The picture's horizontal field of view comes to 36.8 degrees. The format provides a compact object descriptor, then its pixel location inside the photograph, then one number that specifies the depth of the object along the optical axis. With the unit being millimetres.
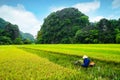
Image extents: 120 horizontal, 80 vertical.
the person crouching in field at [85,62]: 9936
